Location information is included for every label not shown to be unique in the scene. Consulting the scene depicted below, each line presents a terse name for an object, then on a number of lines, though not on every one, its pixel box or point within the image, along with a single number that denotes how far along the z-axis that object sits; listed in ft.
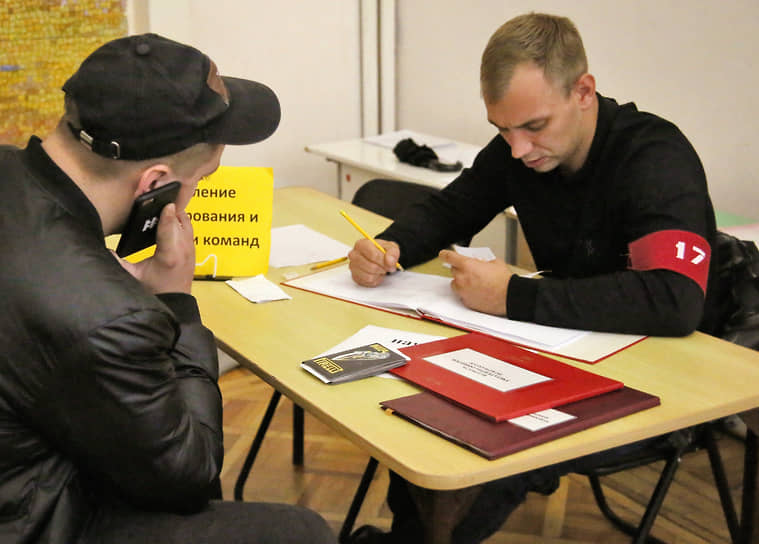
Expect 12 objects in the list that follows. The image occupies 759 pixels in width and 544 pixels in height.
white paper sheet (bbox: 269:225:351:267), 7.33
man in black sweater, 5.63
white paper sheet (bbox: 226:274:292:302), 6.44
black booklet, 5.00
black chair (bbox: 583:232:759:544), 6.02
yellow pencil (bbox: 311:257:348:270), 7.16
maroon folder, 4.21
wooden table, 4.17
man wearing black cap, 3.75
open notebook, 5.46
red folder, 4.53
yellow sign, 6.95
